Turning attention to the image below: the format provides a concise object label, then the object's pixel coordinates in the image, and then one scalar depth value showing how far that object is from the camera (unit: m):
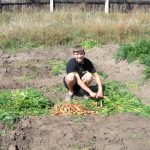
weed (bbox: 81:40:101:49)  12.66
